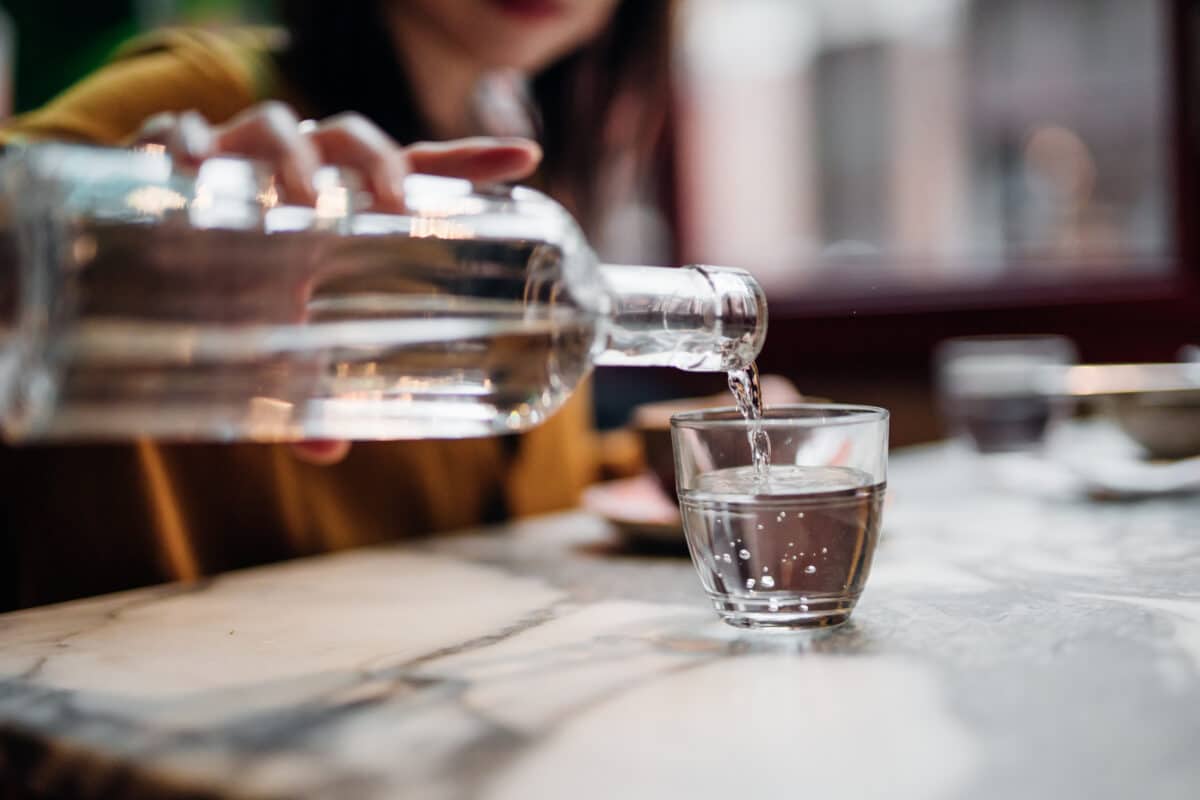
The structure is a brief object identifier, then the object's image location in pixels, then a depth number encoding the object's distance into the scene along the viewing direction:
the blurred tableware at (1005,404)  1.40
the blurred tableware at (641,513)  0.92
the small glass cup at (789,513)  0.62
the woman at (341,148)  0.92
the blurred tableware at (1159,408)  1.17
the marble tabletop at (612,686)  0.44
